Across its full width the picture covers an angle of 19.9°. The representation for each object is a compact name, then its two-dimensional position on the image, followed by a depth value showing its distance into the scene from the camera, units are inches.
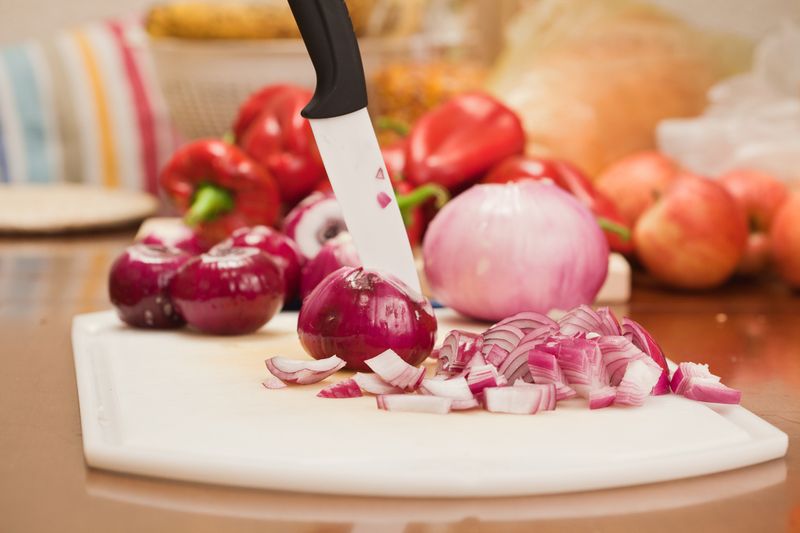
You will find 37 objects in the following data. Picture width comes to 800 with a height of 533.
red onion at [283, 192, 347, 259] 50.1
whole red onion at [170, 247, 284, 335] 44.9
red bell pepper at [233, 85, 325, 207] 57.7
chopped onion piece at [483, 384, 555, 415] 39.4
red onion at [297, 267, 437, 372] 41.5
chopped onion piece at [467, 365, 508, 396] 39.9
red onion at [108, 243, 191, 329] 45.6
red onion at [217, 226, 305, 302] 48.0
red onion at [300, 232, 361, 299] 47.2
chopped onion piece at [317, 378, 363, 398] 40.3
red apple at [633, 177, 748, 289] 51.6
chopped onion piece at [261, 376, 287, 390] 40.9
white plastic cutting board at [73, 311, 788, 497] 36.7
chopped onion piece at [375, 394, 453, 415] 39.3
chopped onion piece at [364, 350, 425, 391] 40.4
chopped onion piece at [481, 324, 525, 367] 41.2
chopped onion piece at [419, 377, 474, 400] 39.6
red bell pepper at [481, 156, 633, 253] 54.0
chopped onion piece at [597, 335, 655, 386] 40.6
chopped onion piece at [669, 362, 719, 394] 40.6
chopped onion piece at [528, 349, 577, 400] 40.0
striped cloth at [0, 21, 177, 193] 83.0
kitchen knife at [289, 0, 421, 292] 41.5
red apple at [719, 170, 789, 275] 54.2
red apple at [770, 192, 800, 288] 52.1
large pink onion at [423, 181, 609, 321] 46.1
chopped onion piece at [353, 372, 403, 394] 40.5
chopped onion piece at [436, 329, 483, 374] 41.2
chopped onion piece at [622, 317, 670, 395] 41.1
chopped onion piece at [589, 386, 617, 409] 39.7
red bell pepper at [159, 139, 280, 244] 55.1
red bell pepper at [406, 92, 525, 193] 55.7
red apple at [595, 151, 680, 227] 56.5
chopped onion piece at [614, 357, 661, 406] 39.8
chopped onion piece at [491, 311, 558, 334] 41.8
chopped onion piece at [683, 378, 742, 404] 39.9
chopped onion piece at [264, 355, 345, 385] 41.0
